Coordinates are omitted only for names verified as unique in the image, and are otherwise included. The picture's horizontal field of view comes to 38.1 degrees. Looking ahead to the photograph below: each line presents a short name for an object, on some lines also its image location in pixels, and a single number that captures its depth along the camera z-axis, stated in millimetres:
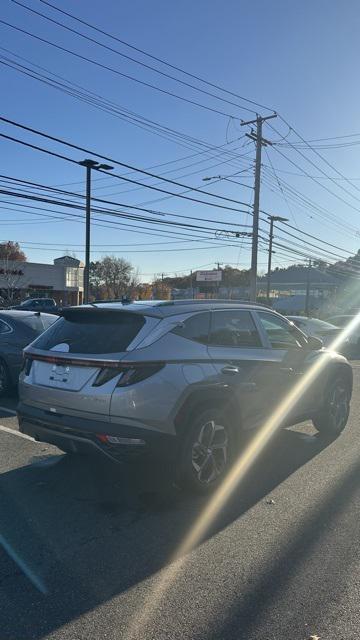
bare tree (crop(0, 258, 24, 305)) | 53344
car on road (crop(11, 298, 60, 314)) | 36988
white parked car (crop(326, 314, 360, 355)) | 18712
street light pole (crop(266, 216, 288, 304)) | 37625
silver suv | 4172
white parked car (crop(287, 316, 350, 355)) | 14320
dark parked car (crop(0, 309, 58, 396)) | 8617
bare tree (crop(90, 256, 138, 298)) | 90500
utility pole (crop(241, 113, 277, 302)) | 26344
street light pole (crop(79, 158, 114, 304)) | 20984
